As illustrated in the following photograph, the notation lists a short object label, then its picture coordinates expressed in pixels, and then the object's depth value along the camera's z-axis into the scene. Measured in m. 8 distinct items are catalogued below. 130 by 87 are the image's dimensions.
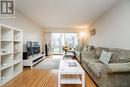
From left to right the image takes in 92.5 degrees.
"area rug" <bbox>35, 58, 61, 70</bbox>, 2.63
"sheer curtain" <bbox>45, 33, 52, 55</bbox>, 5.17
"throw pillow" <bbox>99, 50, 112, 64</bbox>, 1.78
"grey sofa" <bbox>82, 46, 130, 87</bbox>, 1.10
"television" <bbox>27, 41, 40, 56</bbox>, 2.84
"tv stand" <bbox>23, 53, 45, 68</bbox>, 2.58
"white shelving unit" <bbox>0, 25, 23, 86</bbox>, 1.74
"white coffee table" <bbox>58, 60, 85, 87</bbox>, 1.36
